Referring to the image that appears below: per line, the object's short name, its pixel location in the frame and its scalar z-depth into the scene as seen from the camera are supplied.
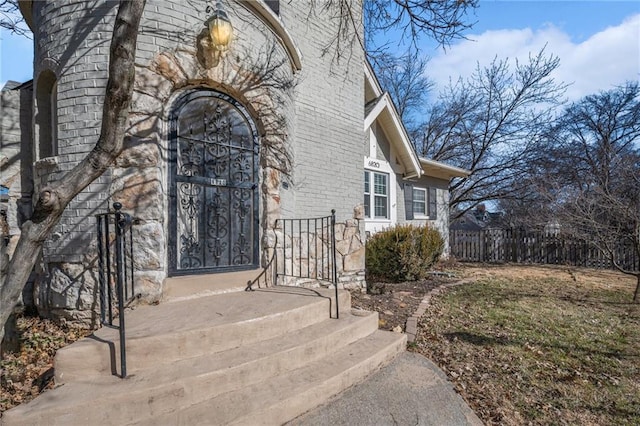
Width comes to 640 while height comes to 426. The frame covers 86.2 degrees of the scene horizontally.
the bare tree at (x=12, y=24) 5.52
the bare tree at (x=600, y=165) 7.13
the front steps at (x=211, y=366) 2.31
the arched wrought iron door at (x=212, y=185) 4.21
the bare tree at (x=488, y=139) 15.66
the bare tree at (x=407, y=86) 18.98
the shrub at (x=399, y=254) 7.96
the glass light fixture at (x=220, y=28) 4.03
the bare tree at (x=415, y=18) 4.87
